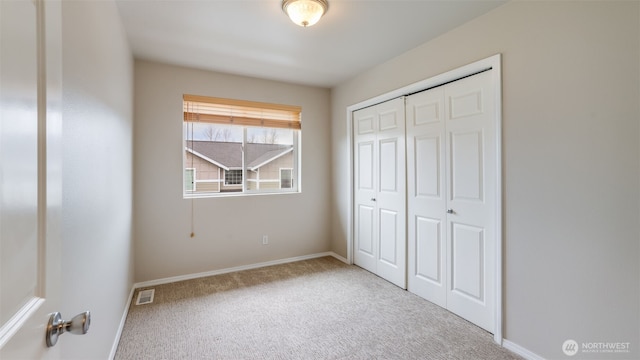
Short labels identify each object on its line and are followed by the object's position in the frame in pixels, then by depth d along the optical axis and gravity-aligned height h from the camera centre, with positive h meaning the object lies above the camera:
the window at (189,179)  3.46 +0.03
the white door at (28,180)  0.51 +0.01
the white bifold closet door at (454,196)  2.31 -0.15
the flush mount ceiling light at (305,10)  2.05 +1.25
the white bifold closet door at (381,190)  3.18 -0.12
